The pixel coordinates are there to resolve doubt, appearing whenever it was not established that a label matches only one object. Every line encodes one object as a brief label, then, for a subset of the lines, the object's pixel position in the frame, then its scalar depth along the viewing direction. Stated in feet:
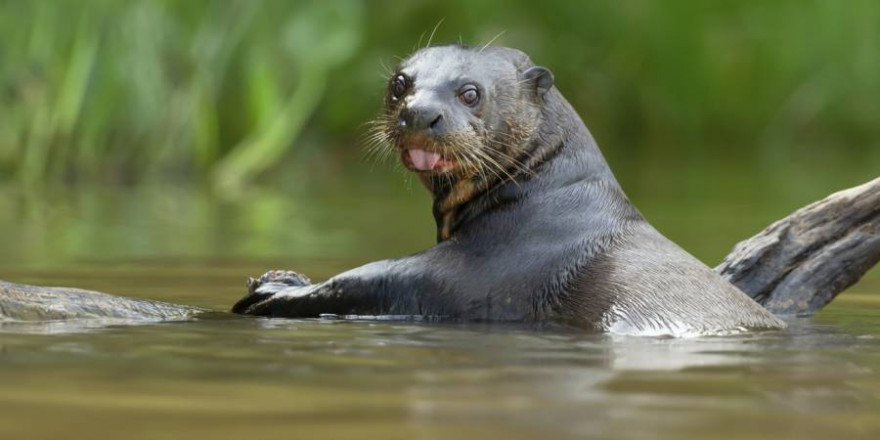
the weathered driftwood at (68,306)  29.81
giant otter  31.58
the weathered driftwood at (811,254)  36.76
